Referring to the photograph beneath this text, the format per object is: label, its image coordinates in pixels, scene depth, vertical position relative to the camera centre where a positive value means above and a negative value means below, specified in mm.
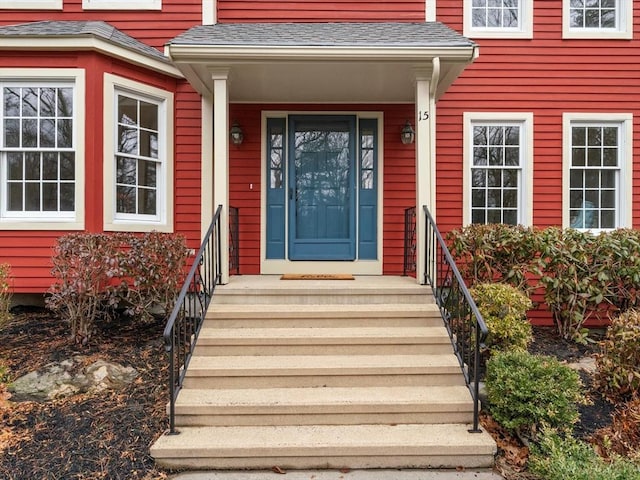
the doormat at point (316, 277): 4960 -593
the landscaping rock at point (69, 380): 3438 -1315
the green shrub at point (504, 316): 3628 -796
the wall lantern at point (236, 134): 5531 +1292
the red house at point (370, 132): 5281 +1343
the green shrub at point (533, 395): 2846 -1181
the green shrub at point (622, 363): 3334 -1118
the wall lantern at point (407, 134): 5594 +1299
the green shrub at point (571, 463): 2271 -1391
